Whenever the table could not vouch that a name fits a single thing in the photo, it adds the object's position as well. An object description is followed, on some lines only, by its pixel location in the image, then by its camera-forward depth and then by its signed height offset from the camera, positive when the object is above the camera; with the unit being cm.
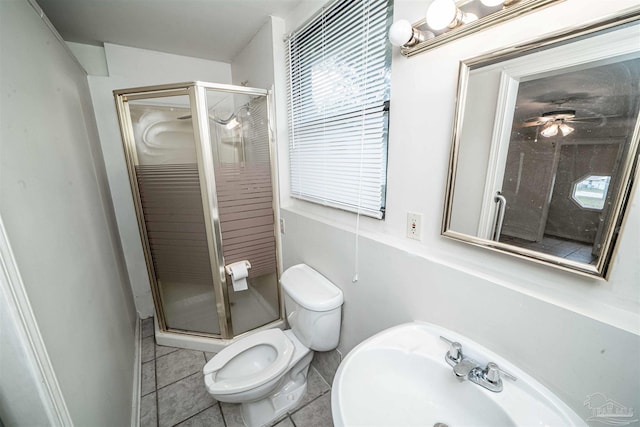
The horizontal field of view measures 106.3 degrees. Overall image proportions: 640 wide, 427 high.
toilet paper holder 173 -74
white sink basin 64 -67
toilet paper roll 172 -79
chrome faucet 69 -63
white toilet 122 -107
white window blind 102 +29
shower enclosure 154 -19
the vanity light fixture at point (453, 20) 63 +40
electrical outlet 95 -26
